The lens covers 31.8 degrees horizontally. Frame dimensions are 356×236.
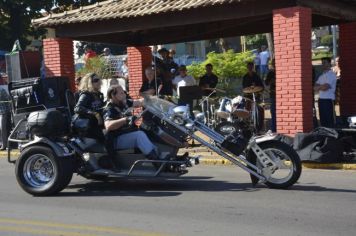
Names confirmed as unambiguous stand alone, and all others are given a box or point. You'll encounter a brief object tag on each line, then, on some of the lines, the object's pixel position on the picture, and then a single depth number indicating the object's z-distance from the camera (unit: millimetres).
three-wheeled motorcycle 8883
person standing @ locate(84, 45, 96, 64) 23127
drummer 16391
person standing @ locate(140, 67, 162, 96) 14635
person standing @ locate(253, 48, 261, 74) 25275
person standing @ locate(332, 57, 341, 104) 16109
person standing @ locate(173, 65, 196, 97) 17453
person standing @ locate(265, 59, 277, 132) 15359
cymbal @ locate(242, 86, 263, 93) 15249
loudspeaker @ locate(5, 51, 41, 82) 15766
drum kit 13820
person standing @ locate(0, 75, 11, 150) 15938
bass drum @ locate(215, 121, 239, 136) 9570
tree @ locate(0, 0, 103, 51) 33344
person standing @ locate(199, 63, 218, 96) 17594
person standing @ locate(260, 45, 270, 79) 24844
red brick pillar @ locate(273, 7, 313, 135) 12453
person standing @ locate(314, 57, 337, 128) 13648
